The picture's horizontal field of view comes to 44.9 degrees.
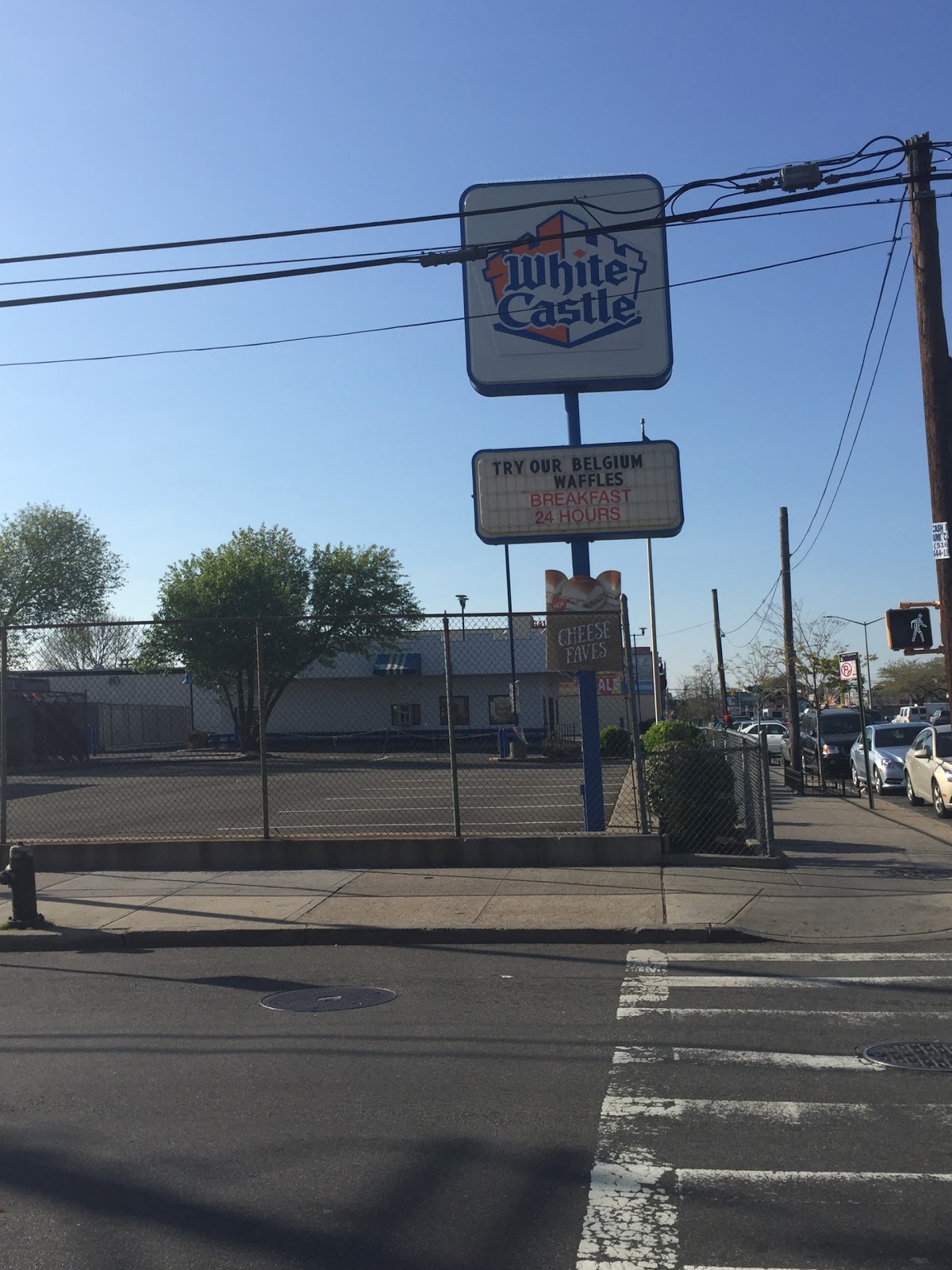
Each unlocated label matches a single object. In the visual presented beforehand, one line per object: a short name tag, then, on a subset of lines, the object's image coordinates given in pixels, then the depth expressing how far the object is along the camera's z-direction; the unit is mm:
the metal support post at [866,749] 20184
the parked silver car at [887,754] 23688
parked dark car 29984
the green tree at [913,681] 89562
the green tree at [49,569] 52219
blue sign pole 13195
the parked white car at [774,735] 39812
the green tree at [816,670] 36969
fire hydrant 9953
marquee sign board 14148
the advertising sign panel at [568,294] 14664
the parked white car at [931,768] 18750
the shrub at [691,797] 12906
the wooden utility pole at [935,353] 12164
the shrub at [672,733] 17252
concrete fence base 12516
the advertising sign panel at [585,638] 13227
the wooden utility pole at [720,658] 49688
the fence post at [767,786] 11664
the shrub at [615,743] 31853
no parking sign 21828
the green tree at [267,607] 39250
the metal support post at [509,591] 48344
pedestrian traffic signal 12977
